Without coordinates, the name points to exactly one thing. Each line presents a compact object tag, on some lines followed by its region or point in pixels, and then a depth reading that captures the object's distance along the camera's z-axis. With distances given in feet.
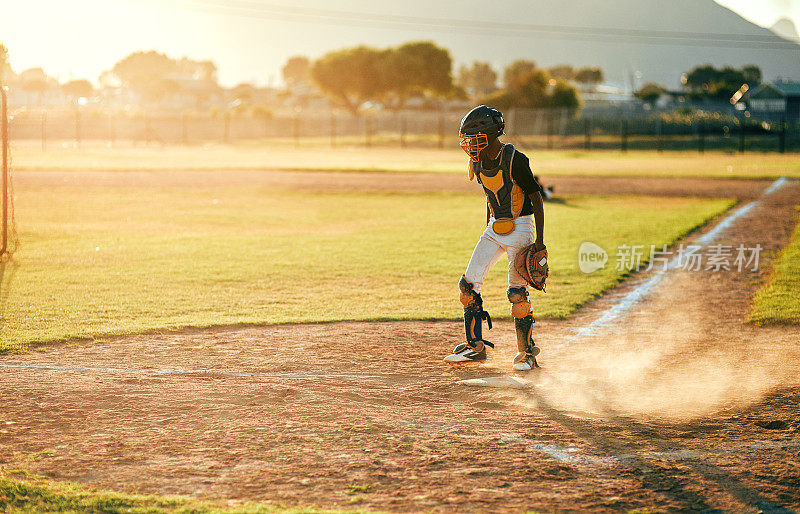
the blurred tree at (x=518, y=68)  496.64
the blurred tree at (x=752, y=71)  598.34
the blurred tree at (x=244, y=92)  482.20
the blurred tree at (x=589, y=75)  592.19
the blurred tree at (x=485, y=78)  641.40
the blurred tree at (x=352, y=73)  334.03
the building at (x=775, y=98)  287.07
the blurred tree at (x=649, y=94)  347.97
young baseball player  22.48
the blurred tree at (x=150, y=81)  419.54
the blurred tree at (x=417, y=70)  329.11
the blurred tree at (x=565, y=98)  249.75
